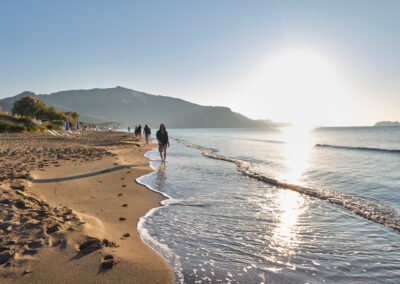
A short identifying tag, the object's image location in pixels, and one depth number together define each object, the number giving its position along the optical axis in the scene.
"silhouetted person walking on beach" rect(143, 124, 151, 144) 35.52
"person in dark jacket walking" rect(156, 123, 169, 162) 19.33
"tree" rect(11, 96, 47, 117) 75.50
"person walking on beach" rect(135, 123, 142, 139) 47.86
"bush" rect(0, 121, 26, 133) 43.99
